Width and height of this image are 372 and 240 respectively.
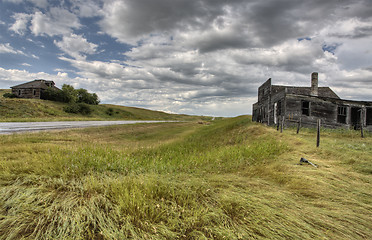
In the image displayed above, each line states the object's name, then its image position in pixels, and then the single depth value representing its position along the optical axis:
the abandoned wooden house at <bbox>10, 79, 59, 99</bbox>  50.69
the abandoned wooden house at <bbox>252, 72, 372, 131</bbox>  17.50
